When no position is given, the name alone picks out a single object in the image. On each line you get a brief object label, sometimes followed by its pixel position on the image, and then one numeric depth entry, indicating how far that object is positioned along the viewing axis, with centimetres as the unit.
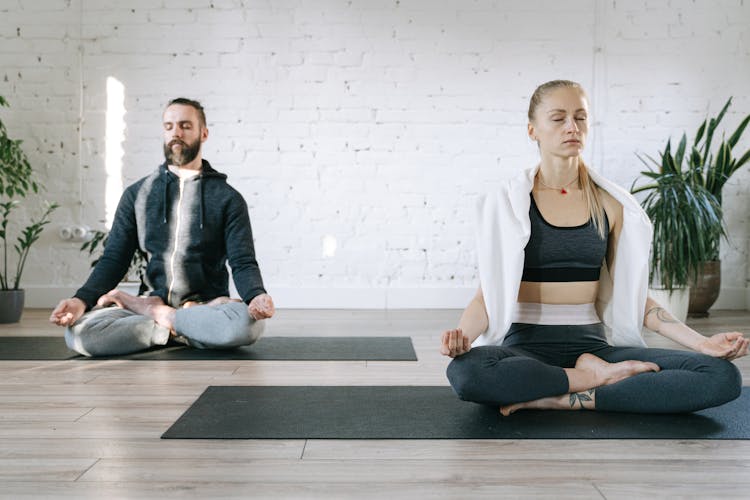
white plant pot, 407
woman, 184
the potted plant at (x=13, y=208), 391
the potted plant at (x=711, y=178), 432
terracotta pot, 430
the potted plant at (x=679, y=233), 400
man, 290
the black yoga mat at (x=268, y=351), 280
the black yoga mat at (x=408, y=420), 171
